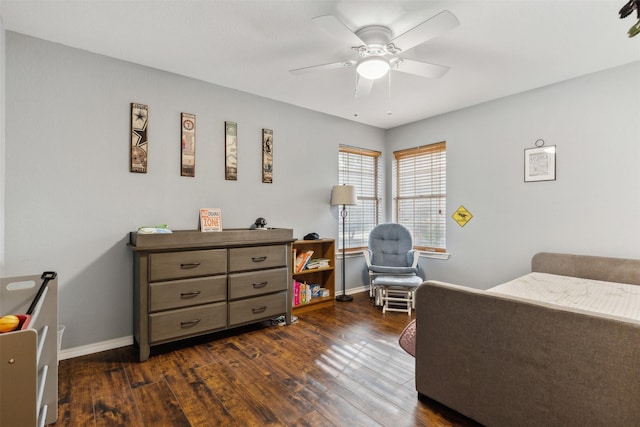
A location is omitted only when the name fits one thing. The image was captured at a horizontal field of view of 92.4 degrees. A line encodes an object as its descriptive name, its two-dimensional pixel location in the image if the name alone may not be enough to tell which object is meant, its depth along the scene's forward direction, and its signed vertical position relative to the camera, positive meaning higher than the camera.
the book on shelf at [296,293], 3.69 -0.96
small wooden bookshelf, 3.87 -0.79
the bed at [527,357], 1.26 -0.68
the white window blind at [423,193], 4.34 +0.32
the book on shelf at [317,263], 3.89 -0.63
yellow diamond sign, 4.00 -0.02
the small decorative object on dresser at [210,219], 3.12 -0.05
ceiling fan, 1.80 +1.14
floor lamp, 4.11 +0.24
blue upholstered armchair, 4.01 -0.54
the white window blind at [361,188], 4.60 +0.41
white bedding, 2.00 -0.60
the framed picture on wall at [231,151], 3.38 +0.70
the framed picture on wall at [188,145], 3.09 +0.70
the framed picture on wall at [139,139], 2.82 +0.69
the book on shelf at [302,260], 3.76 -0.57
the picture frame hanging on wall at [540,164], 3.27 +0.56
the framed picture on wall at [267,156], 3.67 +0.70
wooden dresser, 2.52 -0.62
